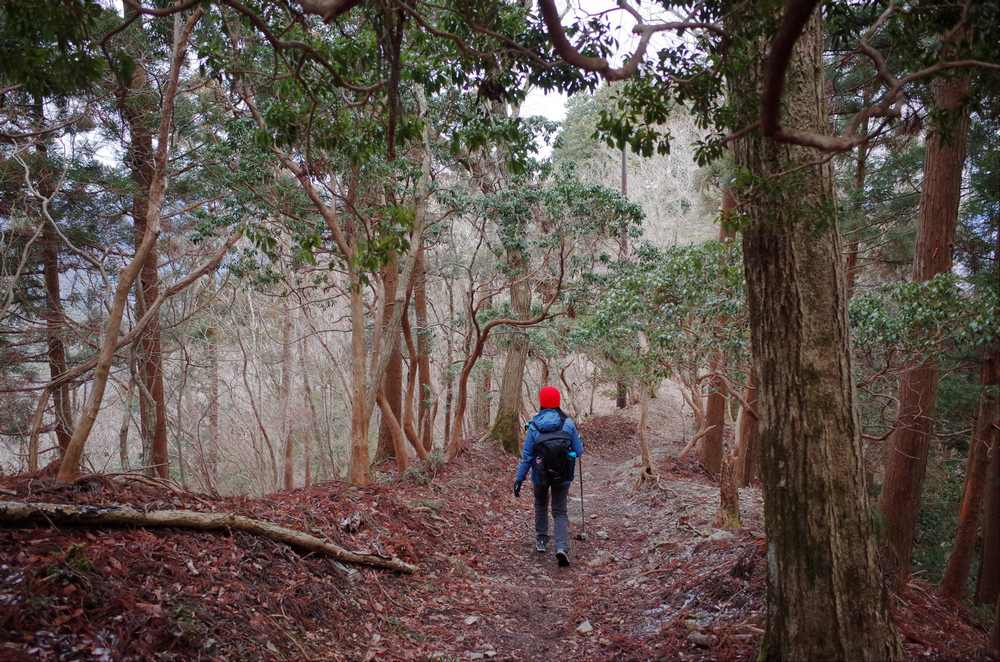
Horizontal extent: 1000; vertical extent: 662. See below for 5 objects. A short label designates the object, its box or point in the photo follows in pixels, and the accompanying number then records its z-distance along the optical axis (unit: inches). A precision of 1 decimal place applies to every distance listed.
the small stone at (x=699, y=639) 158.7
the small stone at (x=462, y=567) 239.5
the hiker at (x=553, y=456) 257.4
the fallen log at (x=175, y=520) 145.3
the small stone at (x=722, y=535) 253.7
